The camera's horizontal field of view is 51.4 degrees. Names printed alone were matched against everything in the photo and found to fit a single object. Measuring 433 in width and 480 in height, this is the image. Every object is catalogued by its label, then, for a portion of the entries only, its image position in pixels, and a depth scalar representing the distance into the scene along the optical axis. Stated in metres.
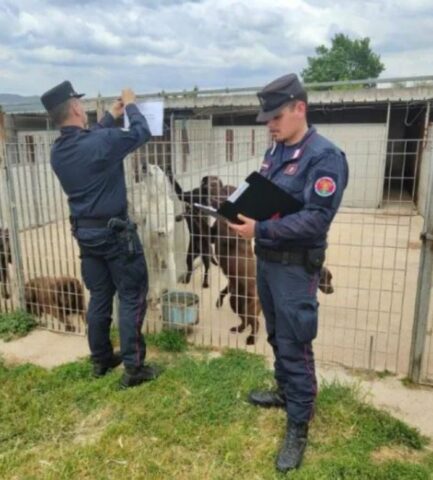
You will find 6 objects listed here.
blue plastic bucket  3.91
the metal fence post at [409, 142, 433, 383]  2.92
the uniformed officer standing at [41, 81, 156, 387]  2.74
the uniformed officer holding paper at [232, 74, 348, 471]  2.06
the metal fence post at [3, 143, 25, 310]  4.02
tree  46.53
